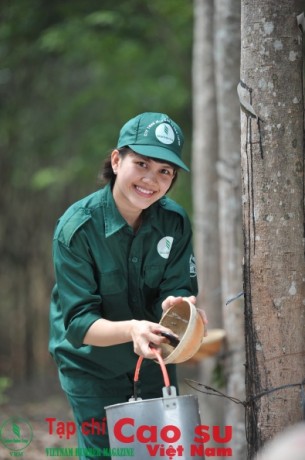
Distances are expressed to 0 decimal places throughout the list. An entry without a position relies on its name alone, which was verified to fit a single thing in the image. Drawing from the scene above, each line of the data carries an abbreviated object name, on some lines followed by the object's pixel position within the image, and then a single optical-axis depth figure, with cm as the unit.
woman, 482
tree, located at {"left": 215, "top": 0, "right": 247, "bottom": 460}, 824
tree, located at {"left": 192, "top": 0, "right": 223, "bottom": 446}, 1117
